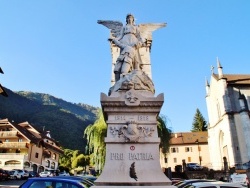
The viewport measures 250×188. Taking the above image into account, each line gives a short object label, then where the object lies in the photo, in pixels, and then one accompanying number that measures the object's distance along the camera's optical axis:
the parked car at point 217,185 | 8.14
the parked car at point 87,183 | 8.30
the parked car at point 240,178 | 17.42
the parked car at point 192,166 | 38.44
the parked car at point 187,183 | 9.91
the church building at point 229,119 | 39.22
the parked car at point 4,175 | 31.48
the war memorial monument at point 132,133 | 5.79
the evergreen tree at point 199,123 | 84.88
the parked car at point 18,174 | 35.09
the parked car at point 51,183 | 7.68
